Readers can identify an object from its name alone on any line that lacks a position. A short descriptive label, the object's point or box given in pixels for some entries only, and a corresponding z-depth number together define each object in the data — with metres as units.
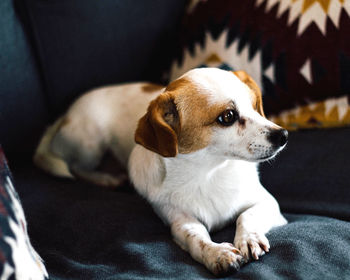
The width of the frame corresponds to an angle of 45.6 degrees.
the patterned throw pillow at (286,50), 1.45
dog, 1.07
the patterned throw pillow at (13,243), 0.78
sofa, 0.99
